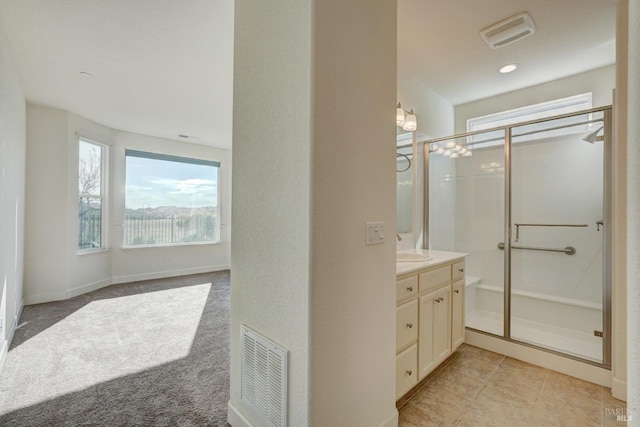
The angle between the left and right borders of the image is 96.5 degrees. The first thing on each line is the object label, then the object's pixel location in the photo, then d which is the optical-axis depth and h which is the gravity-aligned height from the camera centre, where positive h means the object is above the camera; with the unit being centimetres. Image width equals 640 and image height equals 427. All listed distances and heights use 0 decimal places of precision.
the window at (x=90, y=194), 437 +28
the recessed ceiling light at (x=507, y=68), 294 +153
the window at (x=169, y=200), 514 +23
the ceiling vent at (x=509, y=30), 222 +150
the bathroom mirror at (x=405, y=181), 291 +34
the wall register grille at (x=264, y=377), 134 -84
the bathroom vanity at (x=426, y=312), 183 -73
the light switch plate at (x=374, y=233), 145 -10
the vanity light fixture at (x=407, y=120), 268 +90
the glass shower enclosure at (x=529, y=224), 284 -11
